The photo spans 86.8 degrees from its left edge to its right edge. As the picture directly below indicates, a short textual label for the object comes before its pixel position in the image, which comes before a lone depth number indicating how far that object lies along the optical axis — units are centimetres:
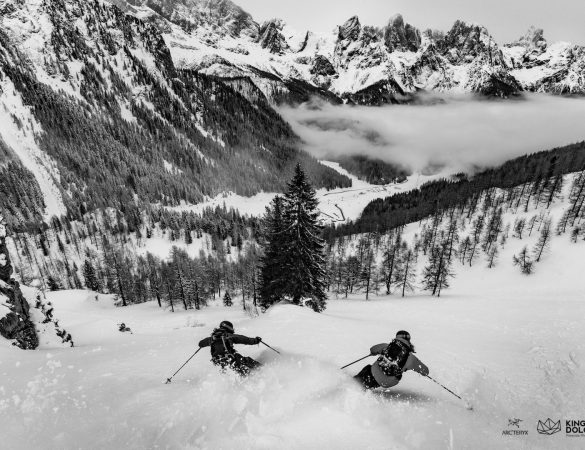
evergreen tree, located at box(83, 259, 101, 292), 9075
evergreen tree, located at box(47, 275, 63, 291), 8688
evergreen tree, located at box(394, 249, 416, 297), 6550
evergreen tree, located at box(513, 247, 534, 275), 8159
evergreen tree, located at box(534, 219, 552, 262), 8408
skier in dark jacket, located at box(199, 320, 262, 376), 1025
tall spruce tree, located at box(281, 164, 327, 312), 2694
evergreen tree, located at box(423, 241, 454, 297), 6275
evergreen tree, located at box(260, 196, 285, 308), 2839
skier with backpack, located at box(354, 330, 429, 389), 899
